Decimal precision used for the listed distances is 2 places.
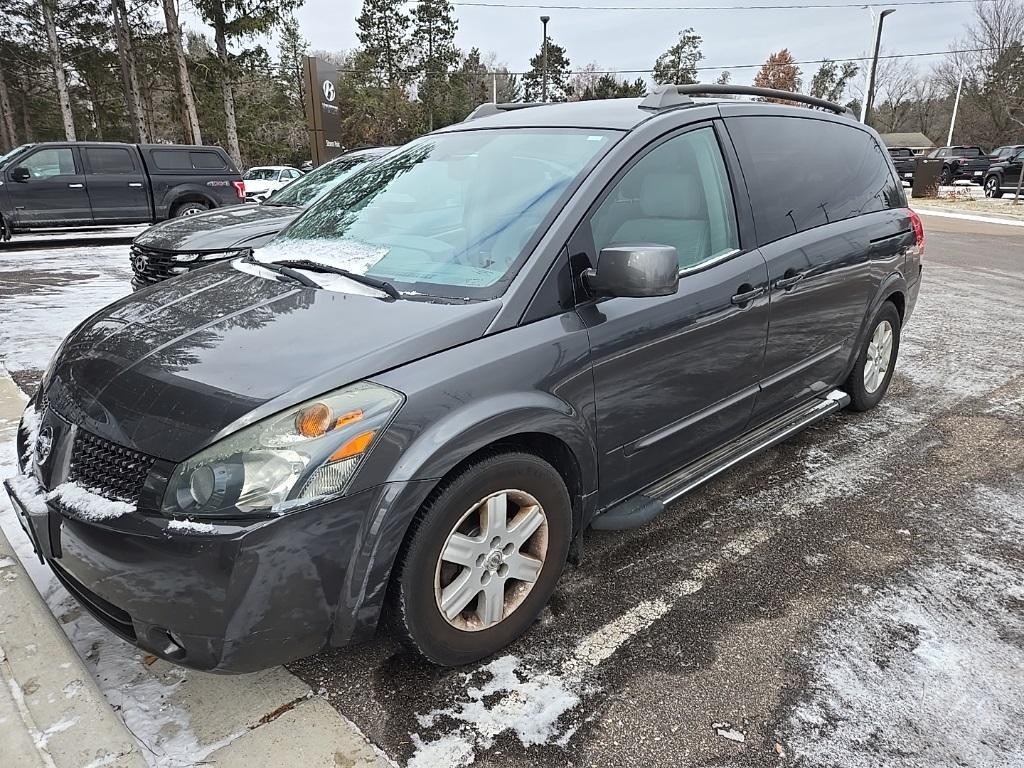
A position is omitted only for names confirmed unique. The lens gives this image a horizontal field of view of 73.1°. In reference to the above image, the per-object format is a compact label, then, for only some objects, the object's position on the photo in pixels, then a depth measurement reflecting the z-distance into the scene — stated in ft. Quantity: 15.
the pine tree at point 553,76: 216.33
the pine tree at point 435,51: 162.50
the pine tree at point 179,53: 75.15
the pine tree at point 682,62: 223.71
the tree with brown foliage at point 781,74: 233.35
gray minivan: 5.87
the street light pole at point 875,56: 91.04
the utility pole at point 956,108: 171.12
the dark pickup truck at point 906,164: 104.07
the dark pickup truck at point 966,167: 107.74
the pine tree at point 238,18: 79.97
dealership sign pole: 68.08
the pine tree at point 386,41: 163.84
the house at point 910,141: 187.81
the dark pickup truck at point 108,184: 39.11
